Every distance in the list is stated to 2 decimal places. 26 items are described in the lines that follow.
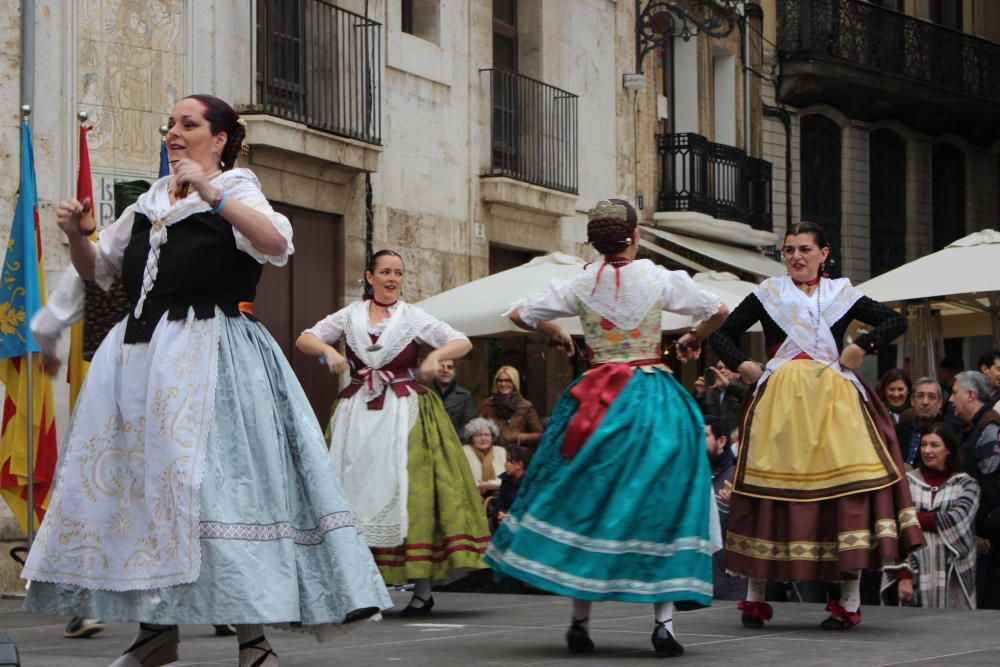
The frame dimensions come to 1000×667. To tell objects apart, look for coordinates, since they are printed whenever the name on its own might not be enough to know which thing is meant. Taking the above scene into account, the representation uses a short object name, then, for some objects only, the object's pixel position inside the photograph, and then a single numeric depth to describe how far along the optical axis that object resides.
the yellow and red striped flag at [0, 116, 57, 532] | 11.04
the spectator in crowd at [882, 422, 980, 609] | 9.70
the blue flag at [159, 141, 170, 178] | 10.77
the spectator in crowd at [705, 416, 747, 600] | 10.55
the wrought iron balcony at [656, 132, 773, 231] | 23.22
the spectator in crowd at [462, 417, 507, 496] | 13.02
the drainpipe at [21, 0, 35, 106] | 13.02
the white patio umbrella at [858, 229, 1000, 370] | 13.92
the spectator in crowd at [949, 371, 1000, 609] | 9.86
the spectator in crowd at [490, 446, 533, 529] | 11.74
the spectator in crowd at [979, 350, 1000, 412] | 12.23
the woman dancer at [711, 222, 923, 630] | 8.05
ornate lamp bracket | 21.59
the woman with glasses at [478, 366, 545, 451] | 13.95
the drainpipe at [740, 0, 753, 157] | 25.95
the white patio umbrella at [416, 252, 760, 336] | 14.57
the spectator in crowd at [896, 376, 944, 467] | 10.84
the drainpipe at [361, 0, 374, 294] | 17.00
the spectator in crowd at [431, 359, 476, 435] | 13.76
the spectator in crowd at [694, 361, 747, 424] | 14.15
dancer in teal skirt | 7.16
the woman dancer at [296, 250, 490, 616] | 9.50
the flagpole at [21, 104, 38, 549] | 10.88
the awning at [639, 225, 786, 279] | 22.41
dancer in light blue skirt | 5.43
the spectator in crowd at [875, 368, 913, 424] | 12.36
